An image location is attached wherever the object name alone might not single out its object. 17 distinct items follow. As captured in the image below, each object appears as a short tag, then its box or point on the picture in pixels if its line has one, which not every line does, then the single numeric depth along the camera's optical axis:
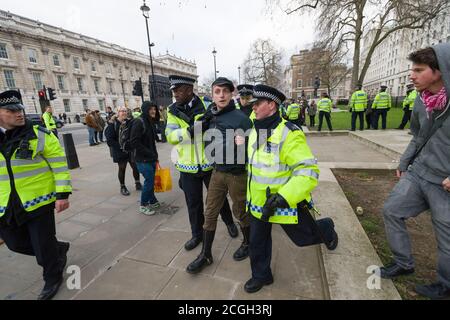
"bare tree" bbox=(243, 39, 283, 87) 39.53
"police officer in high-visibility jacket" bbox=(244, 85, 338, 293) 1.76
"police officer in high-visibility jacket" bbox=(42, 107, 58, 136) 9.44
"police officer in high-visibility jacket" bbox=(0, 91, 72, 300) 2.11
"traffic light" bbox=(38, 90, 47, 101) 16.84
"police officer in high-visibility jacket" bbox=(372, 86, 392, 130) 9.66
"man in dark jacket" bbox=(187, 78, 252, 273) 2.34
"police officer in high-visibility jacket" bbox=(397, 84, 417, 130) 9.34
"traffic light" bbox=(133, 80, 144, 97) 14.37
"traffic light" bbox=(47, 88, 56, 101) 17.85
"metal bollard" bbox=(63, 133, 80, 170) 7.41
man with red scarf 1.77
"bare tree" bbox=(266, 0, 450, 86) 14.73
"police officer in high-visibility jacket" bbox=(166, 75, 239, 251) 2.66
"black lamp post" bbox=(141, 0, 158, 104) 13.66
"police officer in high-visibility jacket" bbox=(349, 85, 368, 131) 9.88
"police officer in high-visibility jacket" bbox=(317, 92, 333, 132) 11.06
